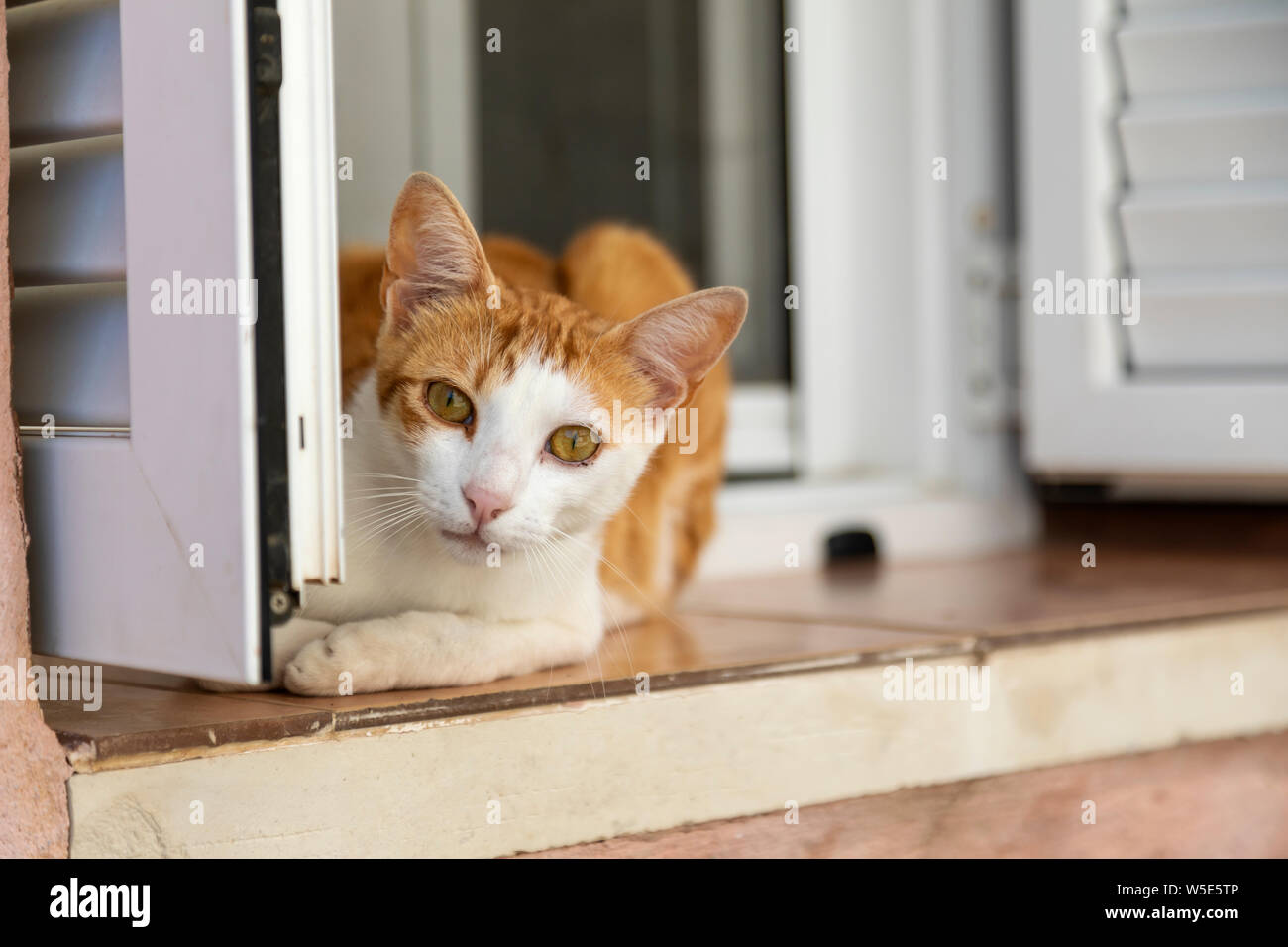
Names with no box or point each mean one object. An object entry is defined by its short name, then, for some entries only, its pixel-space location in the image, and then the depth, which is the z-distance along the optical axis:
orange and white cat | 1.06
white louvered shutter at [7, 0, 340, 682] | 0.90
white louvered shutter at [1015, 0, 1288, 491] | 1.95
